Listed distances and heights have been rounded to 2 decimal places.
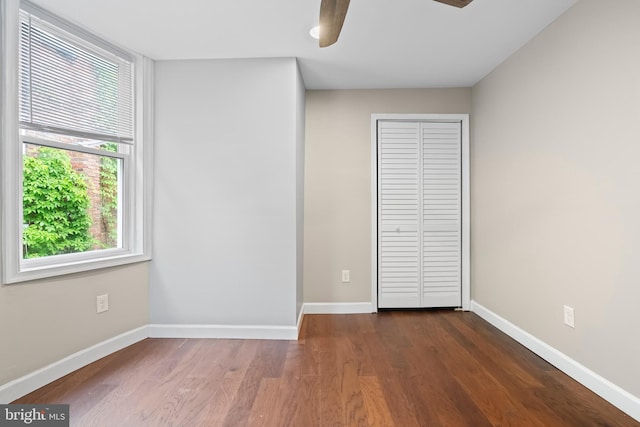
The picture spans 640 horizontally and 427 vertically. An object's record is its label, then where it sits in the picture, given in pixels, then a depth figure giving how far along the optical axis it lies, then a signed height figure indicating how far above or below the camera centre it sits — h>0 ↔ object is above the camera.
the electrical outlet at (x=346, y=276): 3.30 -0.66
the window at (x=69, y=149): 1.83 +0.44
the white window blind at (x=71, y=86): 1.93 +0.88
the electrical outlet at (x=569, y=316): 2.02 -0.67
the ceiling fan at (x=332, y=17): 1.40 +0.94
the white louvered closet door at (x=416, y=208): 3.33 +0.06
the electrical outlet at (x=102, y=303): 2.28 -0.67
